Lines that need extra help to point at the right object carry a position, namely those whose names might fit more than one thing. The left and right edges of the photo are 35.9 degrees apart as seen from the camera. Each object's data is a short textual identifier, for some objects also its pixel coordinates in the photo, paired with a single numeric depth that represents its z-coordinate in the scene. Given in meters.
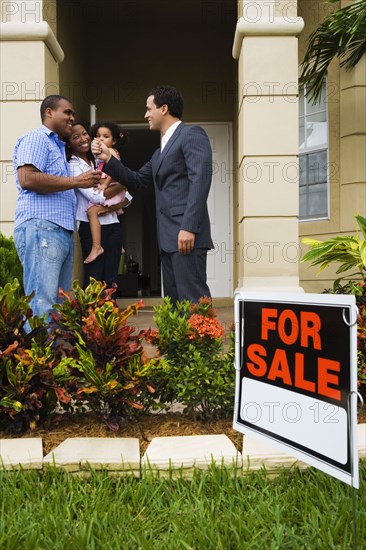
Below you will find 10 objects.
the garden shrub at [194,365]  2.85
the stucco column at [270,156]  4.94
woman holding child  4.44
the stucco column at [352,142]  6.89
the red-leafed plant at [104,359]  2.71
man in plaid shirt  3.65
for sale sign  1.87
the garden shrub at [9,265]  4.12
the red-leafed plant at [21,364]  2.66
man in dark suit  3.55
